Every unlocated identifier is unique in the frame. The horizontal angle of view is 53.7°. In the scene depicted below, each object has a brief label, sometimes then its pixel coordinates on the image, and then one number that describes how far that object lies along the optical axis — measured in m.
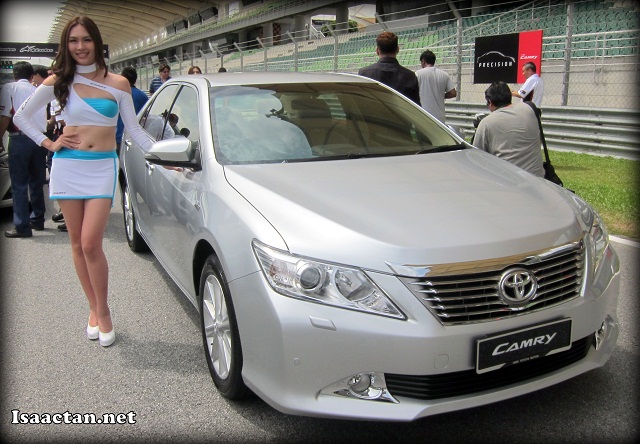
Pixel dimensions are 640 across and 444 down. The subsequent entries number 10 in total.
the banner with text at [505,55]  12.34
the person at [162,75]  12.45
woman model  3.64
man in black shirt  6.49
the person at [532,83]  10.75
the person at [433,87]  8.10
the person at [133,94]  7.93
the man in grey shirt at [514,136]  4.93
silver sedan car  2.38
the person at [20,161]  6.68
